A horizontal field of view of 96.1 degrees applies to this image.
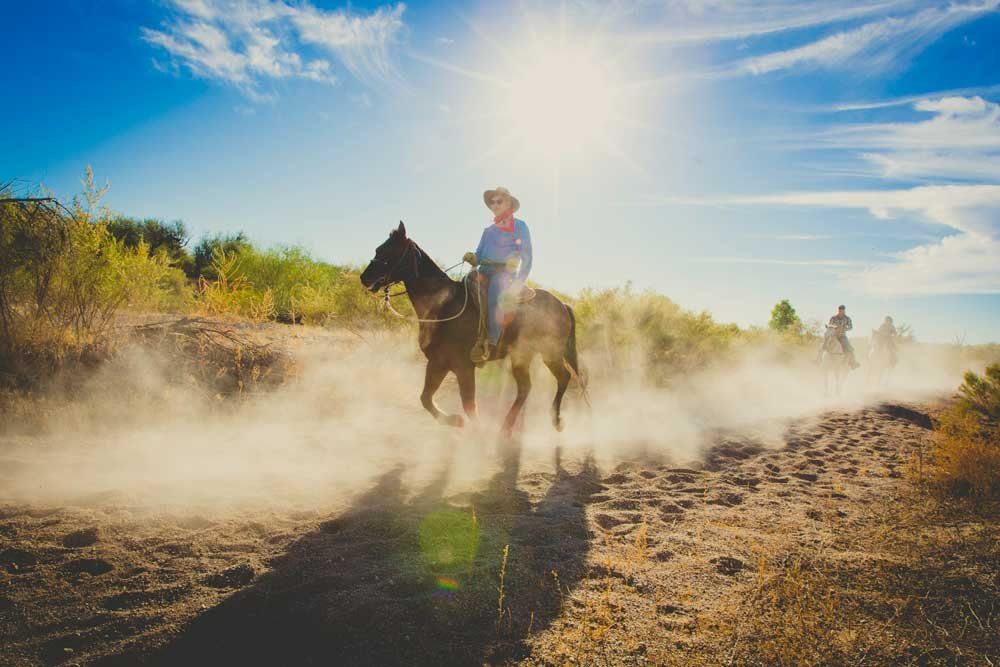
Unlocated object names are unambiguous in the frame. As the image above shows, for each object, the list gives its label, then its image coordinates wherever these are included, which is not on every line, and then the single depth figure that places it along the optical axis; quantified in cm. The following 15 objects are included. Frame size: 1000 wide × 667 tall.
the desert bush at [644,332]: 1127
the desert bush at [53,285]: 544
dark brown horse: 525
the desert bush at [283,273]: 1407
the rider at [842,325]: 1369
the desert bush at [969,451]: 442
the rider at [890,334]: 1590
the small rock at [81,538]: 288
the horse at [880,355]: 1603
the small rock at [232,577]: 261
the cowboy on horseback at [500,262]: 567
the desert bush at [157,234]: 2119
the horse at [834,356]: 1366
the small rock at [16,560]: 256
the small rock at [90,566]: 261
